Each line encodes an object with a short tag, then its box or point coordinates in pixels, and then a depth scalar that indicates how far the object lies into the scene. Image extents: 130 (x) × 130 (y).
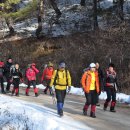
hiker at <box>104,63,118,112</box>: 18.00
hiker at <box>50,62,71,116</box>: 15.70
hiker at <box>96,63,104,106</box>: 19.05
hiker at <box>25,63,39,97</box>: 22.96
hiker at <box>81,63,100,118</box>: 16.30
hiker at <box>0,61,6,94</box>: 23.73
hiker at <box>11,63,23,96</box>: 22.45
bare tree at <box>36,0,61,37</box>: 40.77
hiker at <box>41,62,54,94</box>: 24.71
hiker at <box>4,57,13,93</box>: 23.87
